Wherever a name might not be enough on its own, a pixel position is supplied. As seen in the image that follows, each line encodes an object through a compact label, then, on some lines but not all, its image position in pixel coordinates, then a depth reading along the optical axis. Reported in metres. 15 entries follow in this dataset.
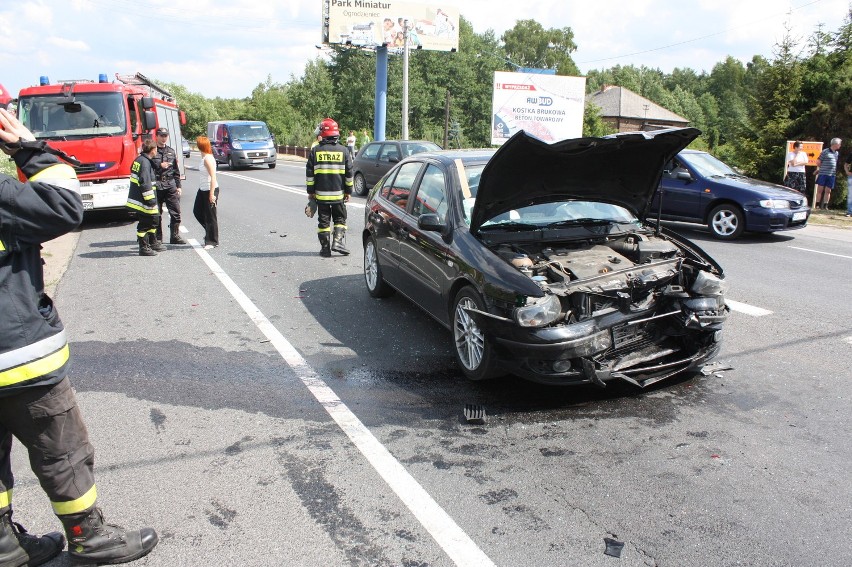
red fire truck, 12.52
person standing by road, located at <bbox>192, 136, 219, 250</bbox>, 9.91
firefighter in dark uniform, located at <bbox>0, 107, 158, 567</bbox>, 2.56
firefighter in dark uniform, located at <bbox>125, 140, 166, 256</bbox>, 9.84
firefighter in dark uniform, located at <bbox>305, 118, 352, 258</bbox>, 9.15
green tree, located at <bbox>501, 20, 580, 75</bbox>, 86.88
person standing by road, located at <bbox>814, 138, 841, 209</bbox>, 15.62
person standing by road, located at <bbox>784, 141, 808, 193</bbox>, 15.94
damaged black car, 4.39
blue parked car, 11.30
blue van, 30.20
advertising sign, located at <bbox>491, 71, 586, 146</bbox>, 27.33
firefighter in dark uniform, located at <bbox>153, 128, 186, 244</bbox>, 10.43
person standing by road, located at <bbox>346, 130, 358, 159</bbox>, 31.12
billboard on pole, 37.44
